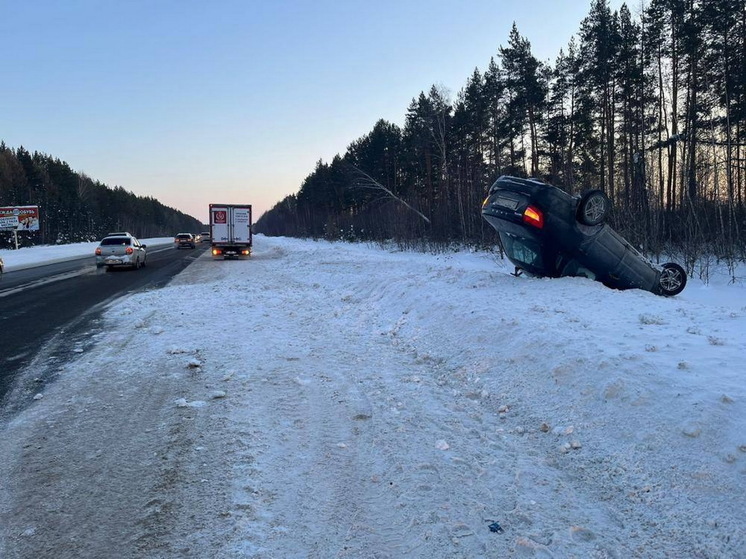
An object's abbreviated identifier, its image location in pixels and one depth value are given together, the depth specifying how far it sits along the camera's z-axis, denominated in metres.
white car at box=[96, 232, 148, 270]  21.73
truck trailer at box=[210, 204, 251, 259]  28.47
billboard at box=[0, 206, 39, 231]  47.31
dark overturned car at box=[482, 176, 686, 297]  7.85
